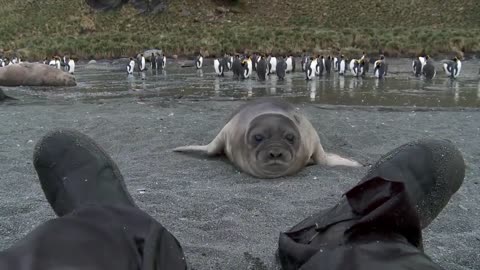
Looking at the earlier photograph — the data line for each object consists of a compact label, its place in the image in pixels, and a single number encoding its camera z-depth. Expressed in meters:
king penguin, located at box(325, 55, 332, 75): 22.70
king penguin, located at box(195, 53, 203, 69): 26.52
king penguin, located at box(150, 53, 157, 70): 26.24
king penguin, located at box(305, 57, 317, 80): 19.33
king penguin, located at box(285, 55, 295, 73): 23.33
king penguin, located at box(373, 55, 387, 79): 19.75
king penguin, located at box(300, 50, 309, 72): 23.87
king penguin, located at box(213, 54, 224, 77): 21.97
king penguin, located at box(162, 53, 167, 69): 26.49
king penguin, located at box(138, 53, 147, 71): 25.57
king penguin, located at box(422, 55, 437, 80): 19.95
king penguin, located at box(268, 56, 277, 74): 22.48
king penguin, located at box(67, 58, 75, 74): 24.00
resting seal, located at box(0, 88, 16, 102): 11.81
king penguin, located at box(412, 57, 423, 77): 20.84
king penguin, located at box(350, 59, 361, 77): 21.22
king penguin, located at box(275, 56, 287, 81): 19.86
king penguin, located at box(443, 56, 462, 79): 19.50
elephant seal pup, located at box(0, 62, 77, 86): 16.50
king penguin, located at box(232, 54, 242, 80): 20.60
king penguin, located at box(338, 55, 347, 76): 22.21
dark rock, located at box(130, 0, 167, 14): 46.31
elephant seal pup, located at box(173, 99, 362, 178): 4.95
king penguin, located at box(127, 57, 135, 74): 23.45
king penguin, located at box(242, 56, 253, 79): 20.59
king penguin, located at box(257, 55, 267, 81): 19.61
